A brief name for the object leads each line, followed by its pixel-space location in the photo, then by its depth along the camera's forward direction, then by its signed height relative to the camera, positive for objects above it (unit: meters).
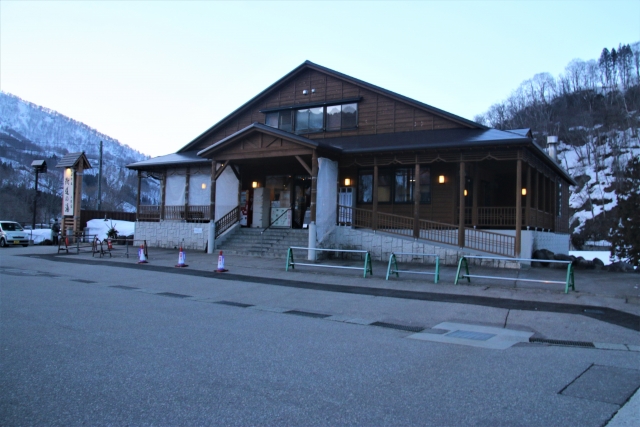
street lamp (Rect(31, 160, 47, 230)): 31.95 +3.77
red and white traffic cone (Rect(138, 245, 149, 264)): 18.47 -1.25
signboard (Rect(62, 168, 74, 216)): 27.16 +1.65
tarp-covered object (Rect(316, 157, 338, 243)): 19.42 +1.26
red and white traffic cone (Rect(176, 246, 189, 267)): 17.35 -1.19
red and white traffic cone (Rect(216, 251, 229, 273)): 16.02 -1.27
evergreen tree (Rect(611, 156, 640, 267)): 16.55 +0.61
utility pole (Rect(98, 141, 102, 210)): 38.72 +2.88
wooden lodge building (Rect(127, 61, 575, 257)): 18.58 +2.60
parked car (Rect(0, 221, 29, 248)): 28.31 -0.75
